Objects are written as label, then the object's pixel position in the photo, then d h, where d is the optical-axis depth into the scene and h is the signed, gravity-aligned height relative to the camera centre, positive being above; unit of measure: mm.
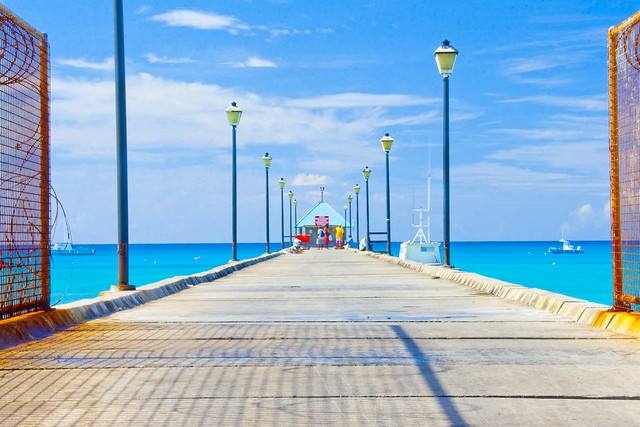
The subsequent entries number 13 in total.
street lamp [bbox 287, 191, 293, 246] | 74500 -1607
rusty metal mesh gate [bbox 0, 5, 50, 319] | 7344 +474
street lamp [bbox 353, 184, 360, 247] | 65562 -36
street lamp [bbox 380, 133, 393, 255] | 37156 +3309
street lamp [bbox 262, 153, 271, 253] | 42781 +2871
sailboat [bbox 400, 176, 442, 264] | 48594 -2654
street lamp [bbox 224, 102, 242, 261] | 26812 +1614
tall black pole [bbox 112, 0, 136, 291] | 12688 +1267
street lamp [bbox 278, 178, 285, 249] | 60125 +1431
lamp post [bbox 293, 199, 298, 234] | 85912 -30
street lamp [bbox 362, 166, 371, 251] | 52062 +2490
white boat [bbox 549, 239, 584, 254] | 174750 -9631
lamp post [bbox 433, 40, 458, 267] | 18830 +2460
